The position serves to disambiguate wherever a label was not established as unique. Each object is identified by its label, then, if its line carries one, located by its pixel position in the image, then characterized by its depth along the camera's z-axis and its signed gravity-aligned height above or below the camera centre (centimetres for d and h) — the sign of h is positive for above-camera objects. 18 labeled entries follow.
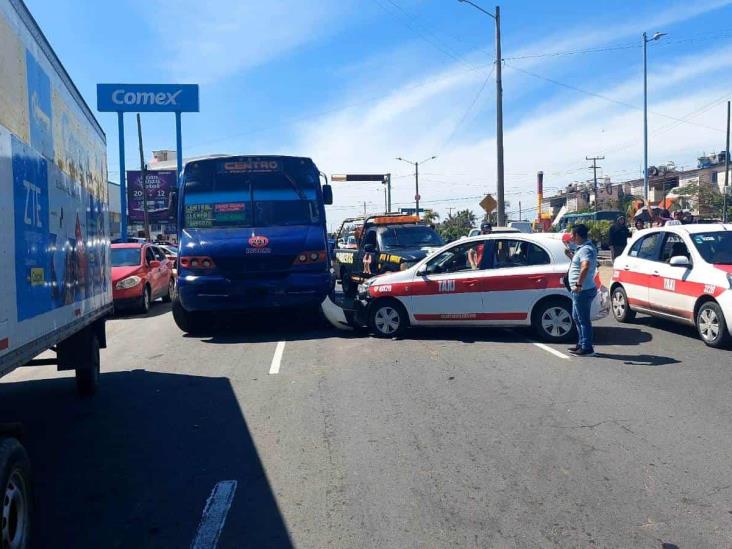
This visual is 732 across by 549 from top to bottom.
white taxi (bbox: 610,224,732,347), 937 -55
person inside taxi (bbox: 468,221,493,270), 1080 -17
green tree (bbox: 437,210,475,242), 7419 +274
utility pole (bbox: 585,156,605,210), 8119 +865
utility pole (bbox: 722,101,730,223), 4059 +477
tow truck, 1498 -5
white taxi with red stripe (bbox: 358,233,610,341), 1032 -70
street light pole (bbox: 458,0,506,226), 2370 +459
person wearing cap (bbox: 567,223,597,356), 908 -54
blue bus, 1123 +18
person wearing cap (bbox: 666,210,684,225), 1713 +62
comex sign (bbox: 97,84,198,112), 2908 +638
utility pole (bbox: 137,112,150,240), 4094 +539
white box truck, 360 +19
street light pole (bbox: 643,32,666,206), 3456 +501
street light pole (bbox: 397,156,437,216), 5328 +480
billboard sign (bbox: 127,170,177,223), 5556 +471
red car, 1566 -61
